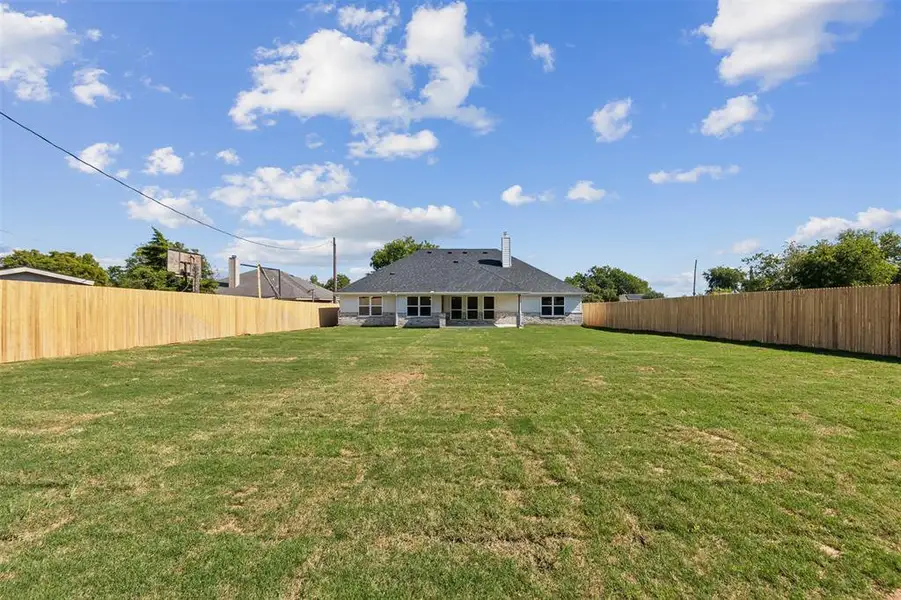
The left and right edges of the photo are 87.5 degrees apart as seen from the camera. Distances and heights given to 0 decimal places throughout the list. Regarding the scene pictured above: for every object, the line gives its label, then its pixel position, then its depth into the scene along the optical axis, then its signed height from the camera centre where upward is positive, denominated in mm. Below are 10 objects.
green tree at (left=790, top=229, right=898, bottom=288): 26922 +2083
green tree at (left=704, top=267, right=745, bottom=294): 77125 +3860
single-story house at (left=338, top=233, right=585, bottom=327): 29375 +140
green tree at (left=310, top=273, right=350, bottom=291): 75994 +3291
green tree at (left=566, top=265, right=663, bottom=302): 89000 +3883
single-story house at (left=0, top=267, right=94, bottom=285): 20250 +1125
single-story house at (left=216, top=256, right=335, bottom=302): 42156 +1275
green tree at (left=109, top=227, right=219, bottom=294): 35875 +2241
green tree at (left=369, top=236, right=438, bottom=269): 52812 +5829
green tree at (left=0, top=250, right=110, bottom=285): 33969 +2825
